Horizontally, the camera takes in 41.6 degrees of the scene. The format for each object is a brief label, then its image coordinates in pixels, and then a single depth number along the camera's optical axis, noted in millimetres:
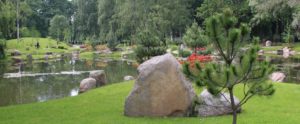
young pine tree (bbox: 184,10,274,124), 7497
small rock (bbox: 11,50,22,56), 55366
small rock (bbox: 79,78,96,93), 22125
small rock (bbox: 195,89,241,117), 12391
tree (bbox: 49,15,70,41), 86438
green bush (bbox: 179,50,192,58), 35469
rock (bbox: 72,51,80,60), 55194
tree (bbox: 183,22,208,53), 34319
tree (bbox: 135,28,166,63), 27125
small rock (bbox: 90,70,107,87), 23930
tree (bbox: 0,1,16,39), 46312
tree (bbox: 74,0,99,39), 83000
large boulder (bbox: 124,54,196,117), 12383
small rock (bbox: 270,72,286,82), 21506
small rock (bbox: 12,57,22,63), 48769
